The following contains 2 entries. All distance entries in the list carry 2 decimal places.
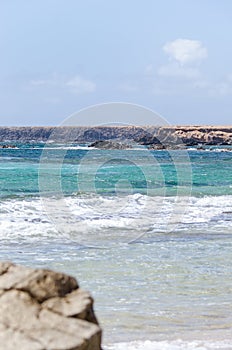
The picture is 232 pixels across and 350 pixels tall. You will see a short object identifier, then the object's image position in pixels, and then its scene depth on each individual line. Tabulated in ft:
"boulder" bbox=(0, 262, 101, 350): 28.81
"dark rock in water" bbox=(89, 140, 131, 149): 557.47
